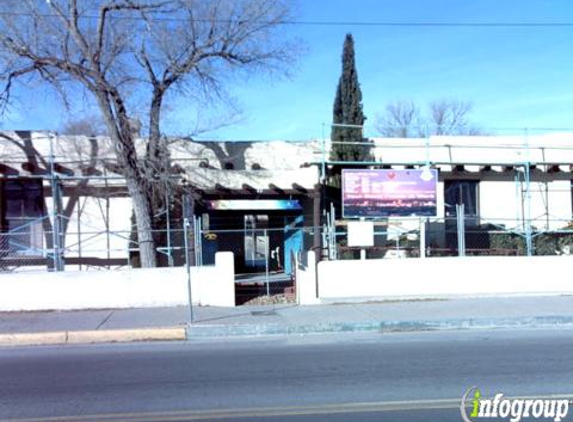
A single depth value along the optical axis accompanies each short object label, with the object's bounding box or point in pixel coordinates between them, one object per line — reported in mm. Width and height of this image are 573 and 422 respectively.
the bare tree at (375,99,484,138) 46788
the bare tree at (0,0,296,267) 14320
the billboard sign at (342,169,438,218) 17562
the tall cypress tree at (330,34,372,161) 20375
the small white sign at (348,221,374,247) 15047
